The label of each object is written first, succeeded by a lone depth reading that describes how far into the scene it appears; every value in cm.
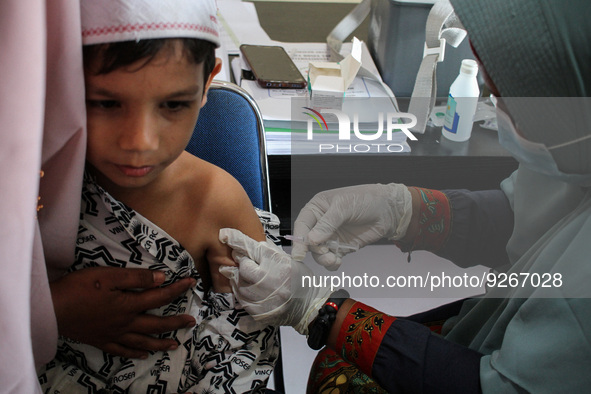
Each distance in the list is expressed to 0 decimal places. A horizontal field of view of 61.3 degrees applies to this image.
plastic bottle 147
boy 67
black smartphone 160
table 145
